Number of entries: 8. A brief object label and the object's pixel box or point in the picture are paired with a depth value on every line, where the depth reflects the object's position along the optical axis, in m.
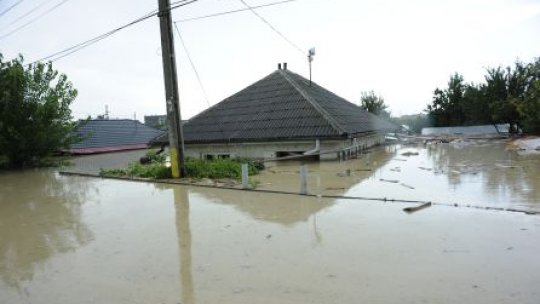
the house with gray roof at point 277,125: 15.84
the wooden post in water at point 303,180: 8.33
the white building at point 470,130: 32.69
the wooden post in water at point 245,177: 9.47
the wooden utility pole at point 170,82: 11.94
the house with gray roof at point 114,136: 31.70
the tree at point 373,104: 42.22
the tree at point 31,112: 17.72
